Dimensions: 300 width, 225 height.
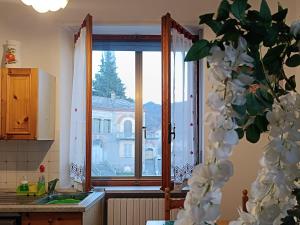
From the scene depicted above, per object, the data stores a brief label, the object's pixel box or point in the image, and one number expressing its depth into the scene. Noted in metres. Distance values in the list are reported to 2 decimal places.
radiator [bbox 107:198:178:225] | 3.63
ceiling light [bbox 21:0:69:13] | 2.63
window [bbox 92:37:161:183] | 4.06
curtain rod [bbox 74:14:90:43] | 3.50
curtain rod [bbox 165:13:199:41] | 3.46
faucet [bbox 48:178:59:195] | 3.43
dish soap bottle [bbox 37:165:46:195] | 3.41
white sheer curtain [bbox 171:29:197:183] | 3.57
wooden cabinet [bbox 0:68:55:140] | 3.23
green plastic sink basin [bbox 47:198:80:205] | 3.17
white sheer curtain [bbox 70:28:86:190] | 3.57
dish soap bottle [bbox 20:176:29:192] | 3.41
